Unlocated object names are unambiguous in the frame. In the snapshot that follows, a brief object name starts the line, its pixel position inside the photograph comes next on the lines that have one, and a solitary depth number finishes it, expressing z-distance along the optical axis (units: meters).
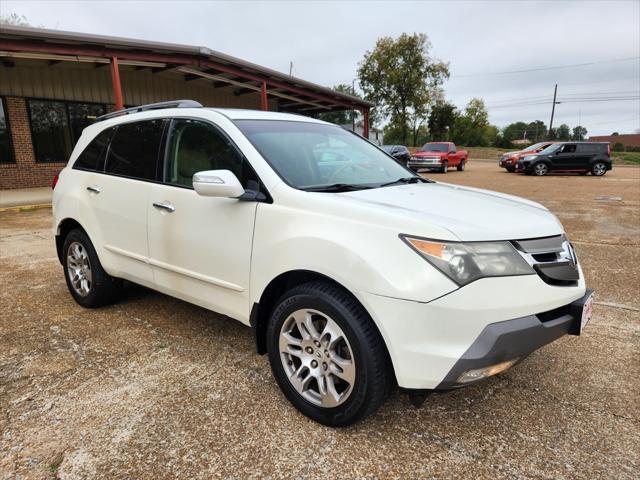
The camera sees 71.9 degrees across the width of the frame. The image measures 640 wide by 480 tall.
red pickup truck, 22.89
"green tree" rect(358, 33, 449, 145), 44.59
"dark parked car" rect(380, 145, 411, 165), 21.21
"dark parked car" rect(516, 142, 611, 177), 20.86
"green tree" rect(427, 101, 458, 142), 46.91
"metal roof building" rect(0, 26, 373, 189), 11.34
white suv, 1.95
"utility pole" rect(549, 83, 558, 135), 53.20
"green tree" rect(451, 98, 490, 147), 62.47
